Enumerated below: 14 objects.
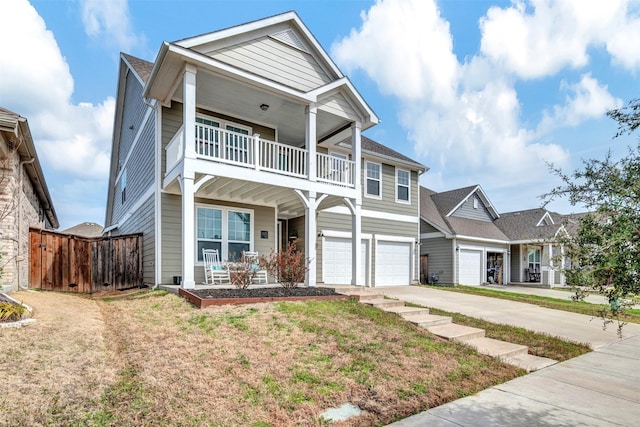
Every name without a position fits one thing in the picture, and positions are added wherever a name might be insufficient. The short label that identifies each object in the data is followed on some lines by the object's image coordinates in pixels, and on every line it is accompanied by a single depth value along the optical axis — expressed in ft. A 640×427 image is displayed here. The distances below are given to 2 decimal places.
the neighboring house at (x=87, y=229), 125.60
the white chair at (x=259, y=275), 34.21
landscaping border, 21.90
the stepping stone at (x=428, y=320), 23.17
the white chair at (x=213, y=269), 32.91
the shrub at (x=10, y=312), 16.58
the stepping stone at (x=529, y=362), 17.34
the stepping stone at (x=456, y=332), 20.93
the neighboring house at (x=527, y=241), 69.36
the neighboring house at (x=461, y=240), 60.18
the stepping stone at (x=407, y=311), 25.24
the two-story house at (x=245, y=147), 28.02
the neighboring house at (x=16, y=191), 24.99
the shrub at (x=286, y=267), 27.71
